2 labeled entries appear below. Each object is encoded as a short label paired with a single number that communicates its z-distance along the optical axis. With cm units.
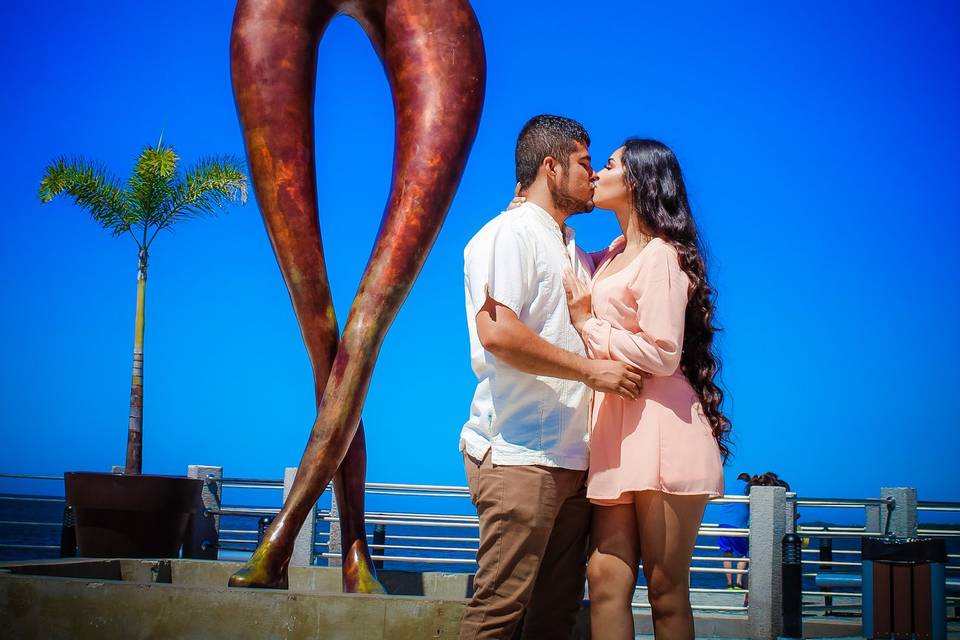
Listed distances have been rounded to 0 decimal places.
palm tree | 1250
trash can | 579
